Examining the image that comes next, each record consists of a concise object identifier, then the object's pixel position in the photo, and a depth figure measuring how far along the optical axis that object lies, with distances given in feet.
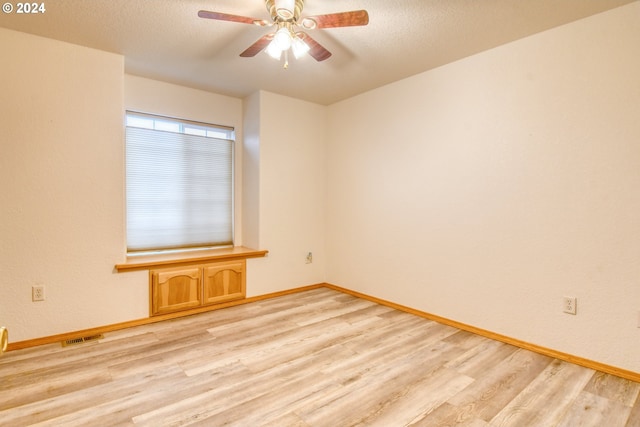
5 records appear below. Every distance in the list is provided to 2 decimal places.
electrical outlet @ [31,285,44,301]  8.67
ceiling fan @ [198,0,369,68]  6.25
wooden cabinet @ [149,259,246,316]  10.46
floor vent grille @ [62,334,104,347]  8.74
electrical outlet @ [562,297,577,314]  7.80
